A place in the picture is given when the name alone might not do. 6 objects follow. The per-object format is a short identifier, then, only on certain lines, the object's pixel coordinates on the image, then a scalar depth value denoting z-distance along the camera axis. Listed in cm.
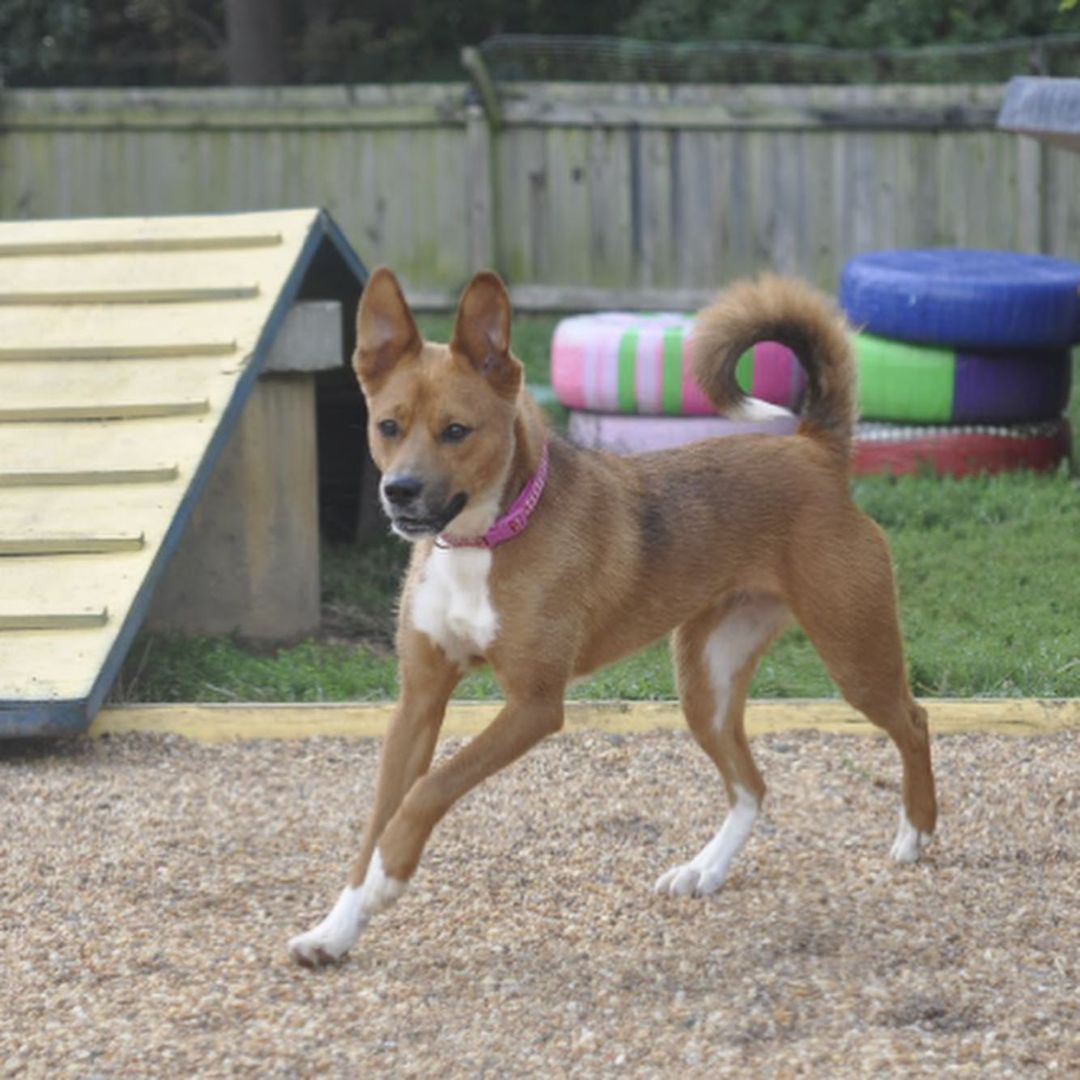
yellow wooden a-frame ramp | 625
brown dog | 444
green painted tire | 1000
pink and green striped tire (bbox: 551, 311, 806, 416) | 1018
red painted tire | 1005
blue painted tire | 993
